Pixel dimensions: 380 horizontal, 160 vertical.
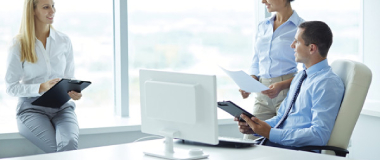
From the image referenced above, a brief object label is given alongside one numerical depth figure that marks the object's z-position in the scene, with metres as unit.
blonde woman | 3.55
